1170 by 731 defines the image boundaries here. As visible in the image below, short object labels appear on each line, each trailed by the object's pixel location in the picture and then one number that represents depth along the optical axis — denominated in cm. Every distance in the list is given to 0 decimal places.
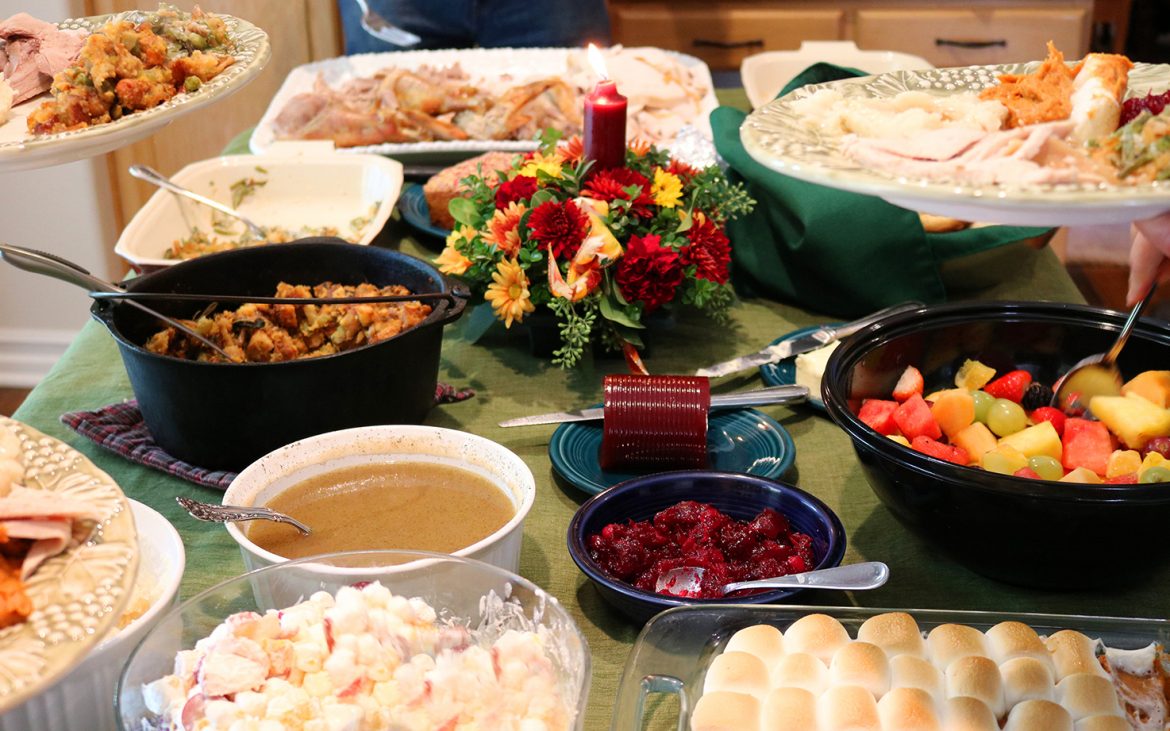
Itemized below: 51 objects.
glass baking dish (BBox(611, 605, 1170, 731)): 88
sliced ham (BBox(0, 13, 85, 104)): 104
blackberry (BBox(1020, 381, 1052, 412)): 122
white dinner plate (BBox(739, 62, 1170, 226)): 71
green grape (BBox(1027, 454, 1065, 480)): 109
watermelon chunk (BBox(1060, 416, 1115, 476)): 112
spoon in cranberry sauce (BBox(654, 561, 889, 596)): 99
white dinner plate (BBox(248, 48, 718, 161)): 258
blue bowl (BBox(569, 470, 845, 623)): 105
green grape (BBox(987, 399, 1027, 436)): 117
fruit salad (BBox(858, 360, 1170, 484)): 110
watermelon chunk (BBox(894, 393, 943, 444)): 117
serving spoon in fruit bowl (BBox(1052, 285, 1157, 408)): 120
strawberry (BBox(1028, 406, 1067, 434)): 118
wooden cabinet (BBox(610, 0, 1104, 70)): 419
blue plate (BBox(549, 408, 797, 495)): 127
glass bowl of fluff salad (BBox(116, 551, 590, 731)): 79
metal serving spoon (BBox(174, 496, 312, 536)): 103
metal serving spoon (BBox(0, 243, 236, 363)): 114
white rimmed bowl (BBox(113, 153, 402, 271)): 189
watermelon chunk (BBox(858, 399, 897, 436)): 117
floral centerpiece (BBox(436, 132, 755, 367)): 147
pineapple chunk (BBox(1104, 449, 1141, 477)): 109
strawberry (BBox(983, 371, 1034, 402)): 123
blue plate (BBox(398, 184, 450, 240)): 190
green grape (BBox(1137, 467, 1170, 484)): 101
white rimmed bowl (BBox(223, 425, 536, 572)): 110
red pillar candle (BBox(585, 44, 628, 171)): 154
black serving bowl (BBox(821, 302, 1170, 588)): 98
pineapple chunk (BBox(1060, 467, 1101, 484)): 104
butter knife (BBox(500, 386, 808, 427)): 133
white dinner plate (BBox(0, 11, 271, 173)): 87
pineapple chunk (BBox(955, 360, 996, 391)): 125
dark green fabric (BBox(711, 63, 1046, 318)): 163
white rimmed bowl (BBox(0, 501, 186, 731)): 84
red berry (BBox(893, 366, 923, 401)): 122
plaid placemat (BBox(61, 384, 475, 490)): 125
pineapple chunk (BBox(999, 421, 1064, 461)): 113
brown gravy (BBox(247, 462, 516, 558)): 107
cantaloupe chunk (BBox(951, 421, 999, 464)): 115
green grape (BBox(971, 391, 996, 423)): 120
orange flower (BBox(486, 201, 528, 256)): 151
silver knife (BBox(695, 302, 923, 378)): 148
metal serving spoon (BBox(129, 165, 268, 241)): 186
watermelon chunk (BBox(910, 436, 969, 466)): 112
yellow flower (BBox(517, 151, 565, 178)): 155
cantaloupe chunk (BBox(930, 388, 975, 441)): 118
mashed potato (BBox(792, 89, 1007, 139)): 87
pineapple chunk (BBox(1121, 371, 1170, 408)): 116
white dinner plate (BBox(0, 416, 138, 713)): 56
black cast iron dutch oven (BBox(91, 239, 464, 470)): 119
